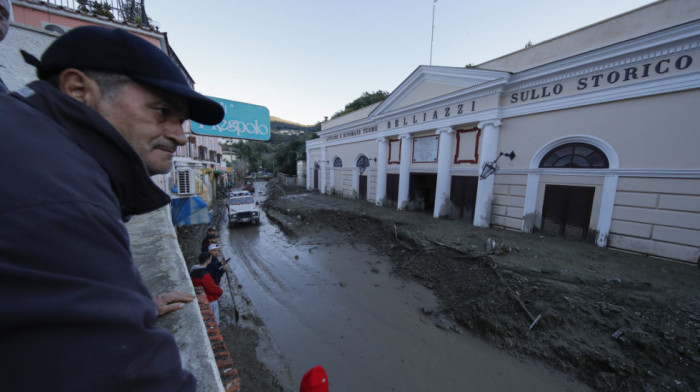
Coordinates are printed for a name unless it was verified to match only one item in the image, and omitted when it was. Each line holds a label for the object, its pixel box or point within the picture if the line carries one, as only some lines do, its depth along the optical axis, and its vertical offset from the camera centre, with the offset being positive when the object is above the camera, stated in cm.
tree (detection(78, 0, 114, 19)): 750 +517
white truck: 1312 -220
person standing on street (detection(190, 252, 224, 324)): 447 -211
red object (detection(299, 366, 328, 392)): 125 -109
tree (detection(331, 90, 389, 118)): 3723 +1203
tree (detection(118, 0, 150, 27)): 944 +653
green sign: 388 +79
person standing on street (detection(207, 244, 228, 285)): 509 -213
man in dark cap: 50 -17
